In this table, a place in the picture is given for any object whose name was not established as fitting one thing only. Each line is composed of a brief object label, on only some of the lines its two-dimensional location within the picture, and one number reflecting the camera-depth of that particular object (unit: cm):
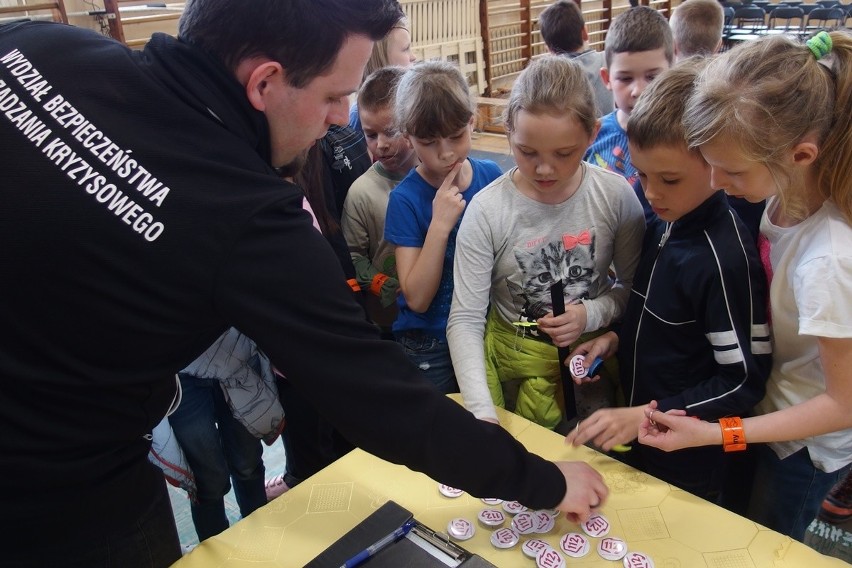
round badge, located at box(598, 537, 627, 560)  99
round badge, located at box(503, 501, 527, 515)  110
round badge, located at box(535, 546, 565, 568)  98
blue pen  96
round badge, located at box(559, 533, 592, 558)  100
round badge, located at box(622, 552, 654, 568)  96
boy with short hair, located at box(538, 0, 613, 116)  324
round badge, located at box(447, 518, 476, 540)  105
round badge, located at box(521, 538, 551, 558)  101
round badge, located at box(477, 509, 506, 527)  107
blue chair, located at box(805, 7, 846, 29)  849
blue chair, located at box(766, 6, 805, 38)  883
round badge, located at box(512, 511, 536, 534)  106
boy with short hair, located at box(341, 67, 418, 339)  189
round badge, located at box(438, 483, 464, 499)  115
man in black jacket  80
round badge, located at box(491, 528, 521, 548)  103
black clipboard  96
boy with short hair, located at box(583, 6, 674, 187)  209
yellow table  98
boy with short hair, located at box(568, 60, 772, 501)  119
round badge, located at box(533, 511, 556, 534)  106
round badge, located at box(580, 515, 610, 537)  104
